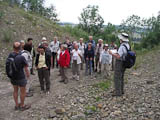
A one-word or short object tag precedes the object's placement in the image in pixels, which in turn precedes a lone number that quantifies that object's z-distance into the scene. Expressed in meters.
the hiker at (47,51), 6.26
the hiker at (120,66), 5.25
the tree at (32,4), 25.28
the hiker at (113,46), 9.66
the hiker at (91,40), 8.92
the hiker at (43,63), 6.21
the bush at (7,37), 12.31
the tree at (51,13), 32.50
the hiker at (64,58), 7.21
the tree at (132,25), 35.32
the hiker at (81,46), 9.30
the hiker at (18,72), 4.77
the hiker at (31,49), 7.01
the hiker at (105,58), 8.31
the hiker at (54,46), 9.65
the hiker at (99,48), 8.74
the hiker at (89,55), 8.28
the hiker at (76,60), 7.92
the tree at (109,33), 29.33
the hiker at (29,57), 5.21
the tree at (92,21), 33.44
